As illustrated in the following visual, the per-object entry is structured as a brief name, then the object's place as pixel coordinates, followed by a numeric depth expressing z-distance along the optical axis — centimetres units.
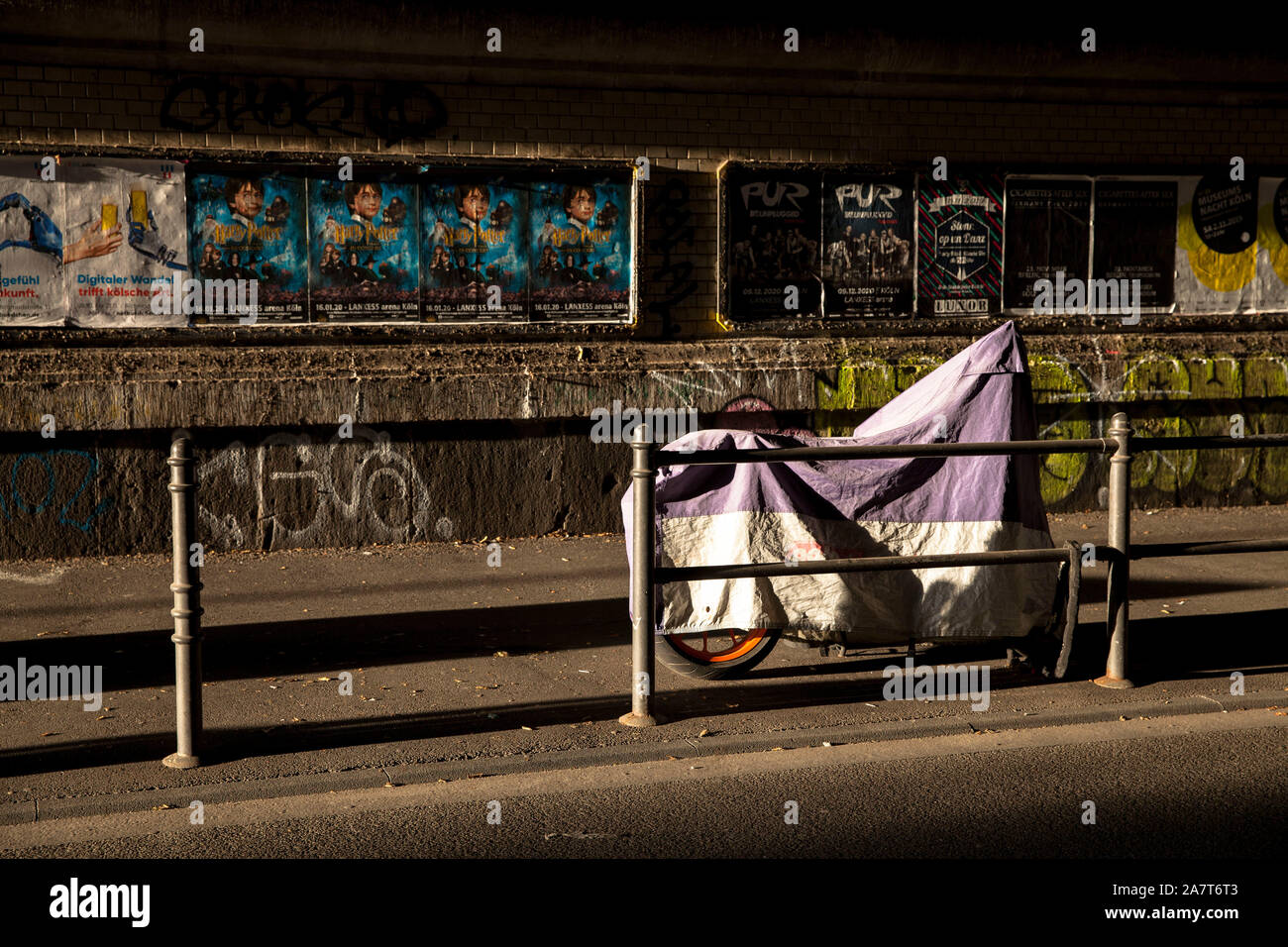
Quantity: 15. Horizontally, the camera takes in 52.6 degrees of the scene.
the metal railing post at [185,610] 484
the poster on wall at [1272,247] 1100
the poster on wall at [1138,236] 1066
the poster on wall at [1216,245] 1086
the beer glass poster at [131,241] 867
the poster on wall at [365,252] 913
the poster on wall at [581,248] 956
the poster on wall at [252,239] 892
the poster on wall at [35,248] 855
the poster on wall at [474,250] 935
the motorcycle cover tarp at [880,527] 580
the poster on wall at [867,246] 1014
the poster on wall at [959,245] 1034
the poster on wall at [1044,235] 1050
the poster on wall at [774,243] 990
